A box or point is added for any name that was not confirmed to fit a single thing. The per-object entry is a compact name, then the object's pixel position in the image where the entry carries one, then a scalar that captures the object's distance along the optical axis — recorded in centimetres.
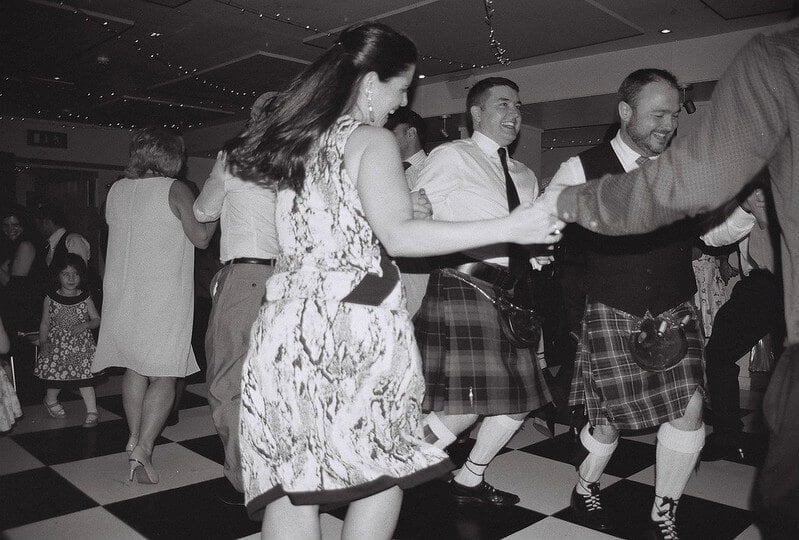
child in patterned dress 320
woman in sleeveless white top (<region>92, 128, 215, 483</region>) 233
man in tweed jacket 81
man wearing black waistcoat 180
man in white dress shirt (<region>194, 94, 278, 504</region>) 205
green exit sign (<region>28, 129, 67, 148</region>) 923
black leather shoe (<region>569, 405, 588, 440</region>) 239
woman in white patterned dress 106
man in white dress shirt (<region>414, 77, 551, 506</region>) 207
